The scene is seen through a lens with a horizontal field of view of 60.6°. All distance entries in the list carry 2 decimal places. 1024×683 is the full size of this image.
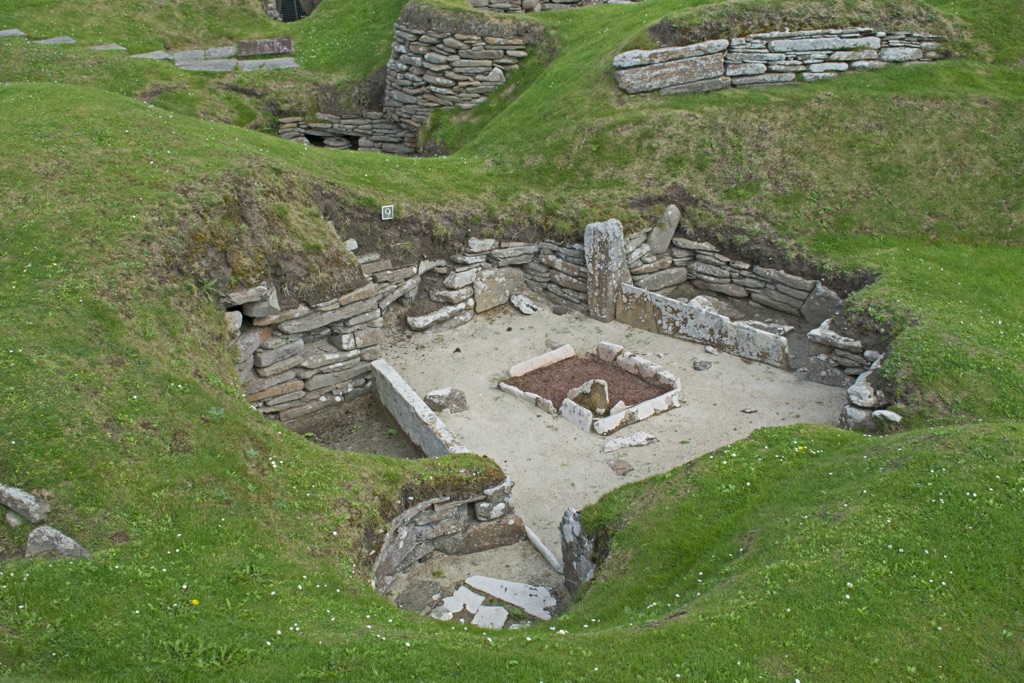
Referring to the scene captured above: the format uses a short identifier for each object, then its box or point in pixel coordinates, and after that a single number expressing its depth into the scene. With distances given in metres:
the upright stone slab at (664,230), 17.59
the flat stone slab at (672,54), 19.05
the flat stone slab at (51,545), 8.61
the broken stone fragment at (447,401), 15.05
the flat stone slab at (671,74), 19.16
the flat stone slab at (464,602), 10.75
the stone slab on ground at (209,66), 24.05
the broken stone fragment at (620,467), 13.34
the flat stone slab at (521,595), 10.77
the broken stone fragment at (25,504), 8.96
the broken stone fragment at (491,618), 10.41
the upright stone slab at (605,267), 16.88
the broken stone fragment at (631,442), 13.92
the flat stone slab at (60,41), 23.09
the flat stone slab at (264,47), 25.31
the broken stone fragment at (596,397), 14.59
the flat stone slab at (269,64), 24.62
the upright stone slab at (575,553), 10.70
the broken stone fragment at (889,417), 12.51
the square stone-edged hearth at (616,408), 14.34
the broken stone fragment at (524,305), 17.78
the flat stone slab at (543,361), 15.91
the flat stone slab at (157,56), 24.16
